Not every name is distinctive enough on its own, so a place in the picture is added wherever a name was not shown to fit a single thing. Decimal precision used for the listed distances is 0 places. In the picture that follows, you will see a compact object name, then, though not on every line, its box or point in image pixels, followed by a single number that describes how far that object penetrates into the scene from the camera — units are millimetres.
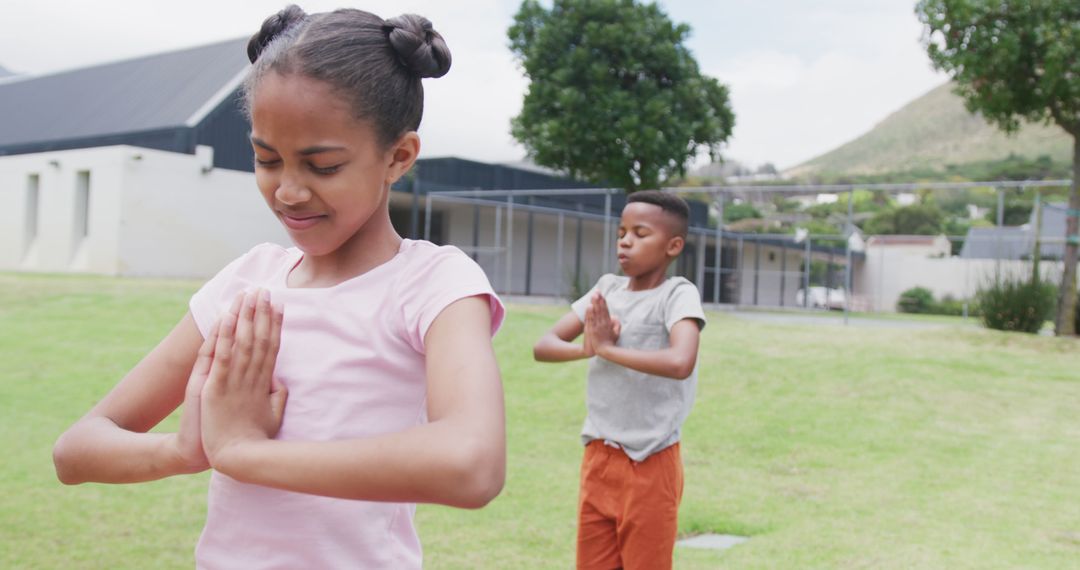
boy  2957
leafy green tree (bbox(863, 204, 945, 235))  70562
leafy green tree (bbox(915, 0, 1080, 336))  11961
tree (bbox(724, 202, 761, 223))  53228
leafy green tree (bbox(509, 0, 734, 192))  15641
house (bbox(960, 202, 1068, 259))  13133
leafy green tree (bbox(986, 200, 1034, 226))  61100
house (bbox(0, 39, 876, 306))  21578
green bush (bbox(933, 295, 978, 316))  31667
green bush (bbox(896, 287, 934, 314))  32750
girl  1023
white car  37656
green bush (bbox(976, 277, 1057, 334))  12469
